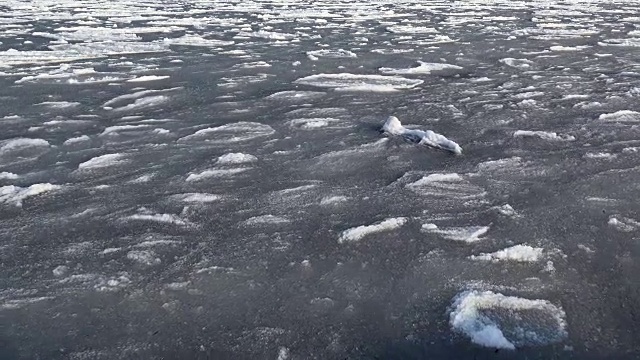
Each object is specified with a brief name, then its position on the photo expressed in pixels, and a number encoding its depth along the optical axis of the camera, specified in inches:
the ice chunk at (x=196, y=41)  349.7
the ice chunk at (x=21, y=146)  166.4
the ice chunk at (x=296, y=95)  225.0
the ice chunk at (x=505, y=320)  85.4
